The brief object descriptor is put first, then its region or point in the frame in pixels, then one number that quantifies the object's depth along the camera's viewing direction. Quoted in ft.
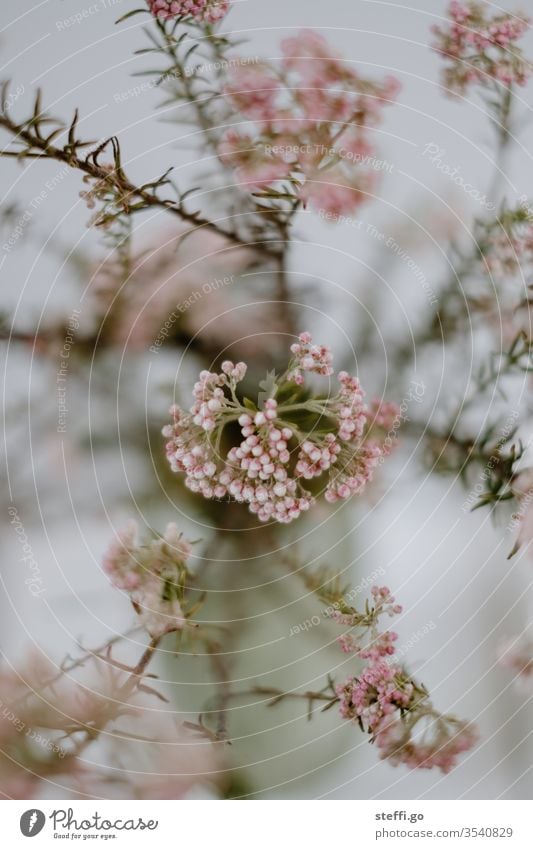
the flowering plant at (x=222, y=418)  1.14
